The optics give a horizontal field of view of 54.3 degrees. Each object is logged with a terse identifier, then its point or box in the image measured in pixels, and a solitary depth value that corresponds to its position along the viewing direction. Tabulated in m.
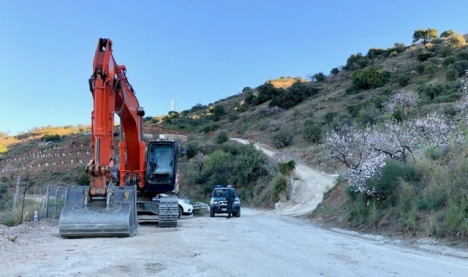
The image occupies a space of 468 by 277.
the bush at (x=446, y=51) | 81.12
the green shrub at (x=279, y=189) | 40.66
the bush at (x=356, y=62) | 103.49
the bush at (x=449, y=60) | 71.31
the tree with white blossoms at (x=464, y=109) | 21.23
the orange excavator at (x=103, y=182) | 12.62
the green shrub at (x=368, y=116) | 50.12
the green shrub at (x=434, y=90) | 53.88
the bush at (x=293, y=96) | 93.31
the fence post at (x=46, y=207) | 19.05
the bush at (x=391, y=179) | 17.45
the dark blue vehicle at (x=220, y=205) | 27.92
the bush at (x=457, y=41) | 87.38
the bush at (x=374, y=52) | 109.01
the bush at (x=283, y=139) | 63.69
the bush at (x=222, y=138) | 70.24
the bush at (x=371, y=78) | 78.25
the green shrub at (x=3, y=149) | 100.76
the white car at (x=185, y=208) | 28.34
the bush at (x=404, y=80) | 70.57
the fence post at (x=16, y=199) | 18.08
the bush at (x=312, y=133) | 58.42
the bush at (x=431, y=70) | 71.25
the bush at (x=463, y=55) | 70.60
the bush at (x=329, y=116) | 62.64
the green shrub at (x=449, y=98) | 47.68
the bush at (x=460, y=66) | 61.00
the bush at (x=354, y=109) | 60.36
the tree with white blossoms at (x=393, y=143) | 18.62
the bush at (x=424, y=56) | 86.00
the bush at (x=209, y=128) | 86.29
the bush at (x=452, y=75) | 60.03
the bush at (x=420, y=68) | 74.62
